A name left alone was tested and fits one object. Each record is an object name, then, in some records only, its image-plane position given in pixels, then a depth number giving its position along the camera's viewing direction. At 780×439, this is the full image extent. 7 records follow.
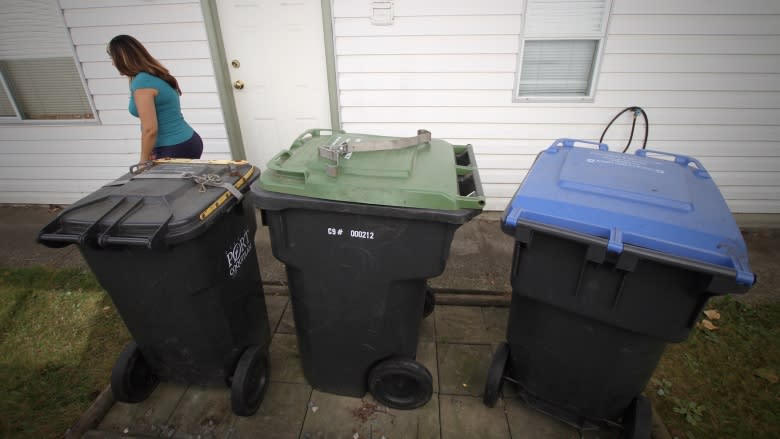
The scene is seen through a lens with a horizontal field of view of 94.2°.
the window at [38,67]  3.72
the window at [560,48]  3.40
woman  2.46
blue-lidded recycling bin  1.37
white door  3.57
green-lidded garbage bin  1.56
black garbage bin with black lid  1.56
